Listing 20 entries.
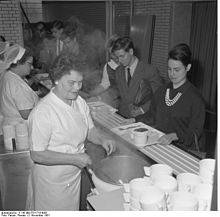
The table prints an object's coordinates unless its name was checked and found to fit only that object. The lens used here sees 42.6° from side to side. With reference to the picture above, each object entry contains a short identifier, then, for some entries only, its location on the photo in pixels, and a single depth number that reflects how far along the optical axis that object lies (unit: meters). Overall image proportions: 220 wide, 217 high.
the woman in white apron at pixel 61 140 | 1.50
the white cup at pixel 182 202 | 0.83
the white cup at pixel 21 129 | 2.15
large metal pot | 1.66
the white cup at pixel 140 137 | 1.75
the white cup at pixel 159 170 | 1.09
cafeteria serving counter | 1.69
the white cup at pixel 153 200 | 0.85
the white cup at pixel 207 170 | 1.02
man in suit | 2.55
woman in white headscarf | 2.16
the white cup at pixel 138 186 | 0.98
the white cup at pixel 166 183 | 0.97
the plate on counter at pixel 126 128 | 1.99
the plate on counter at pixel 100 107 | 2.55
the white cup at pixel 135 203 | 0.97
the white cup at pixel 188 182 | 1.01
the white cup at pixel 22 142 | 2.15
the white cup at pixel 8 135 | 2.16
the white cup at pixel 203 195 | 0.88
